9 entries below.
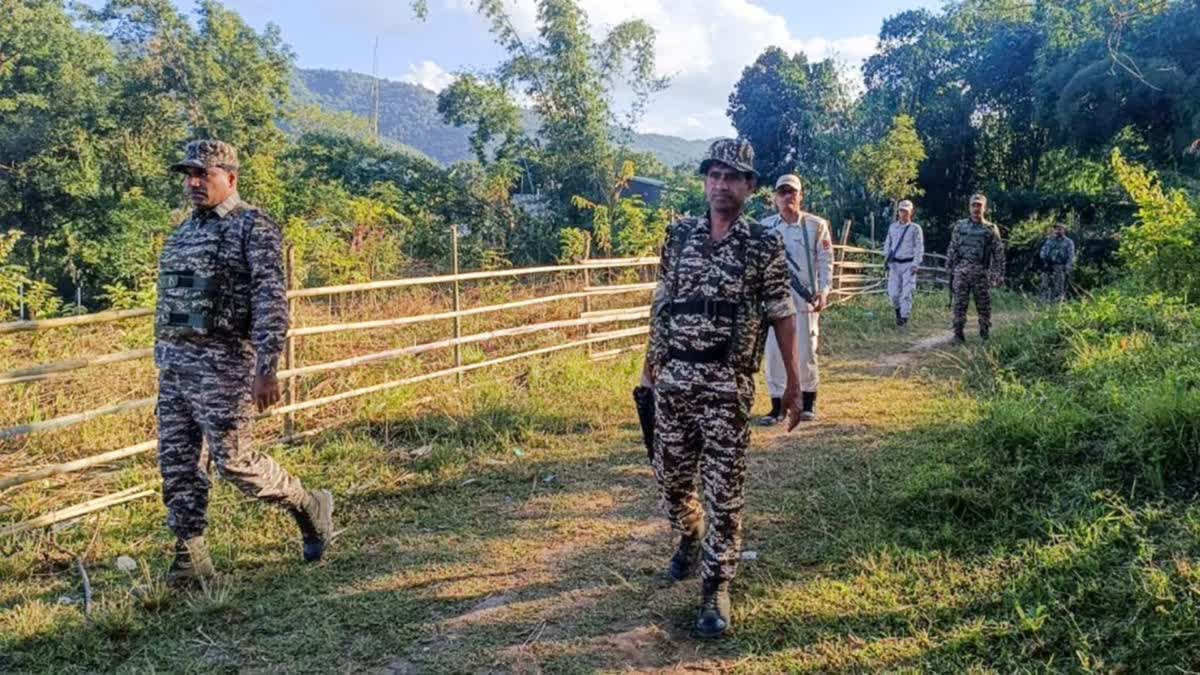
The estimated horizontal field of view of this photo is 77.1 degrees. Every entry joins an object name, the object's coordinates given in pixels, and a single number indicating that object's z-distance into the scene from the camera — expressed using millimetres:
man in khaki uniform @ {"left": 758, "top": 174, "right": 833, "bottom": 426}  4684
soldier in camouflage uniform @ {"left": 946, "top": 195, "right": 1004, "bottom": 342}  7336
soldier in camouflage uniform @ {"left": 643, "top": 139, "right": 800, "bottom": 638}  2502
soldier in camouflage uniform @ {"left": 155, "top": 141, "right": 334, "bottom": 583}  2836
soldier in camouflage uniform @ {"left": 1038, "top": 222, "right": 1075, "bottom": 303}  11617
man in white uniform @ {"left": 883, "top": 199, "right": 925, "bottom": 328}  8961
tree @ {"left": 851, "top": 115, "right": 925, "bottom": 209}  18109
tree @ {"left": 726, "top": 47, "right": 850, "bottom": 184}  27438
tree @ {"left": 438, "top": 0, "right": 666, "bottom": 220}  25156
